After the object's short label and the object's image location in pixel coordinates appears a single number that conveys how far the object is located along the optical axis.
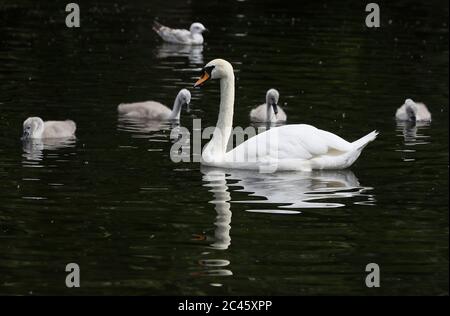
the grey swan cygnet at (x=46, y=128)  15.95
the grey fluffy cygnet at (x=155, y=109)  18.03
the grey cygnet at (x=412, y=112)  18.11
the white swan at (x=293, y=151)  14.41
